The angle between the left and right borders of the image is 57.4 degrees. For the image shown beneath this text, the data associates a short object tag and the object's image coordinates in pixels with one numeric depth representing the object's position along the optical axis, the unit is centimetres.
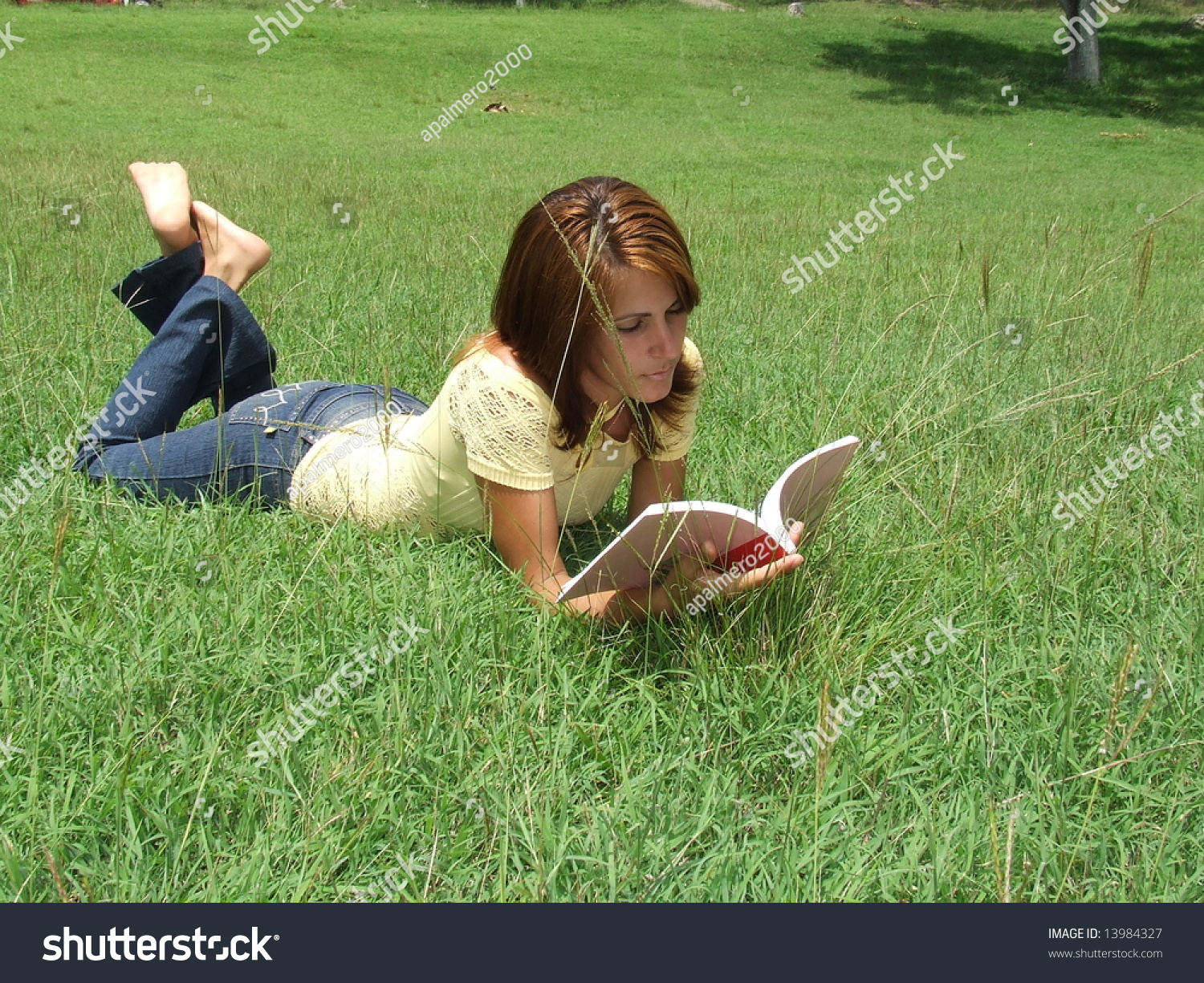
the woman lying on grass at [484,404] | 214
